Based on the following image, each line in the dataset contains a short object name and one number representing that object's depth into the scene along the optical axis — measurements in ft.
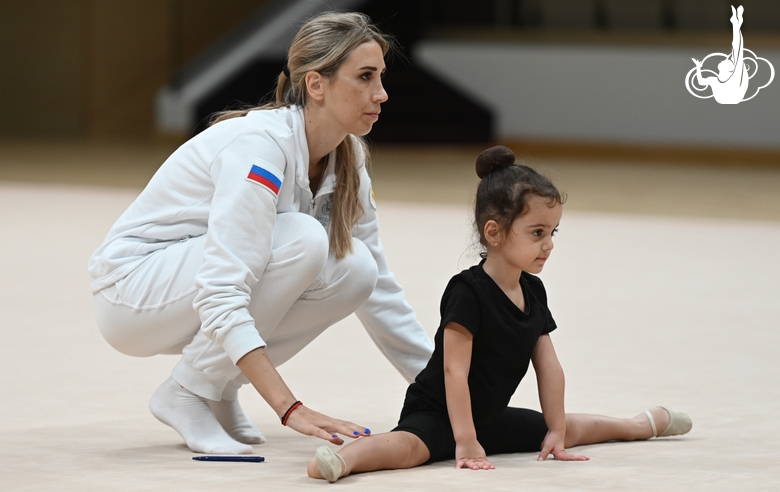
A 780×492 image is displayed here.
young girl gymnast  14.48
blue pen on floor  14.83
